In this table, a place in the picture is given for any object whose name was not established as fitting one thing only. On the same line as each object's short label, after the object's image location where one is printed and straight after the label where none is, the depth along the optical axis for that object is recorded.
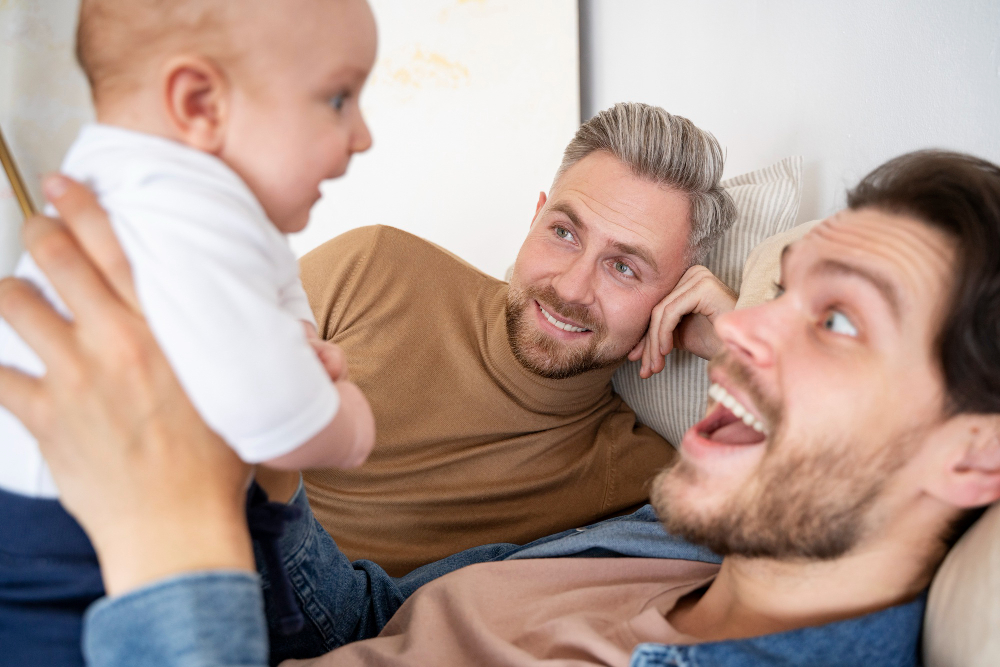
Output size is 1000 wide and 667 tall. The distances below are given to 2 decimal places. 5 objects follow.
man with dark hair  0.78
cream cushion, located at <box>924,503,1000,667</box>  0.67
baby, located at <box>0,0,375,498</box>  0.54
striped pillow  1.47
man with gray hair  1.45
